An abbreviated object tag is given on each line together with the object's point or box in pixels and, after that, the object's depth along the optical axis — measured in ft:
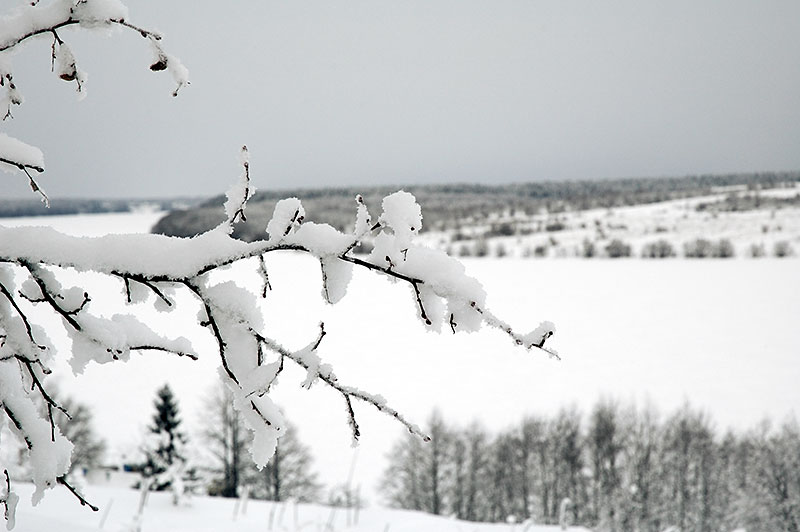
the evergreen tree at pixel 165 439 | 64.44
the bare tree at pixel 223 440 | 117.91
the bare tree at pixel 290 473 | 109.09
